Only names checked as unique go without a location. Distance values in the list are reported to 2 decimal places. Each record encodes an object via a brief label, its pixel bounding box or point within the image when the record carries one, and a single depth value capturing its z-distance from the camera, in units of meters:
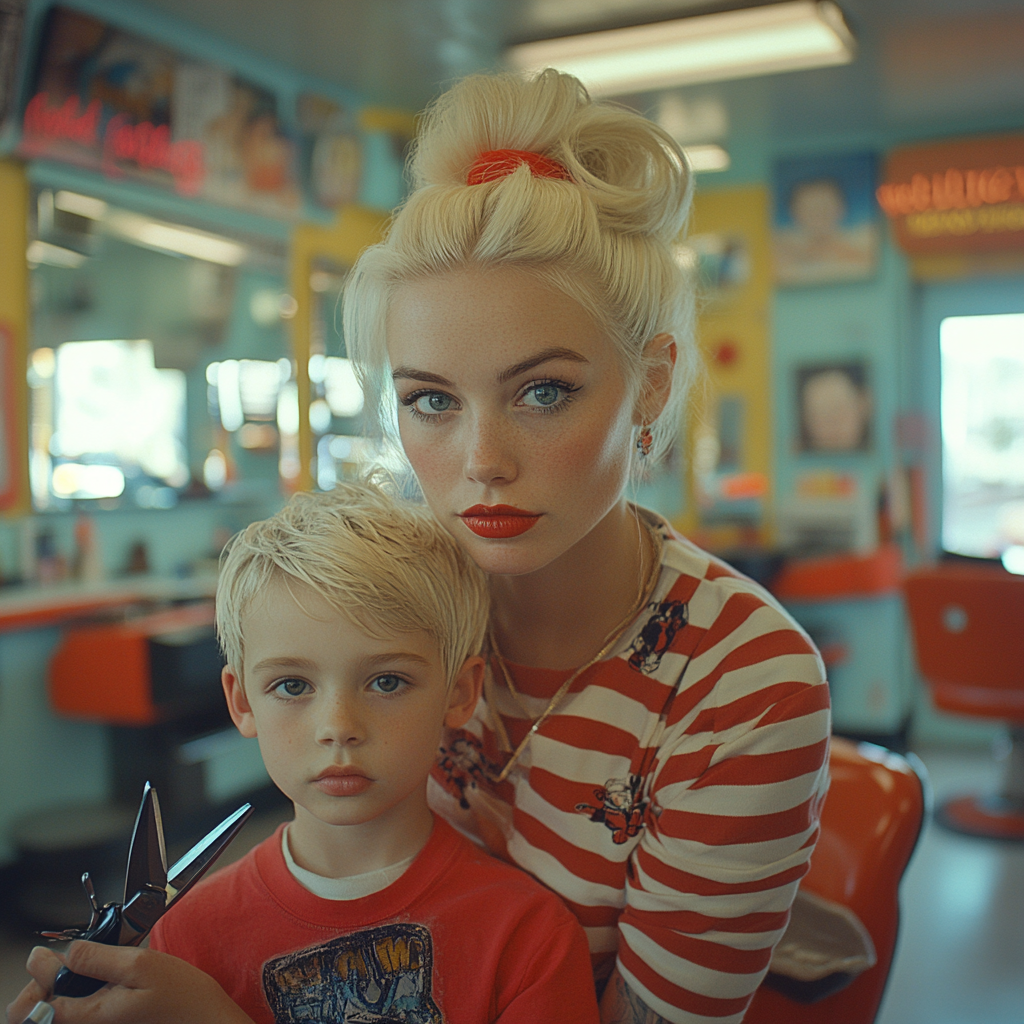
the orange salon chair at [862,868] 1.31
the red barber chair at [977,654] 4.27
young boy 0.99
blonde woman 1.05
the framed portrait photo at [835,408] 5.97
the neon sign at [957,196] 5.41
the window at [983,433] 5.95
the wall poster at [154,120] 3.63
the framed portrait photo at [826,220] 5.87
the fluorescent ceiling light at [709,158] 5.93
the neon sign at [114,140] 3.59
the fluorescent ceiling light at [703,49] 4.03
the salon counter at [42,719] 3.55
